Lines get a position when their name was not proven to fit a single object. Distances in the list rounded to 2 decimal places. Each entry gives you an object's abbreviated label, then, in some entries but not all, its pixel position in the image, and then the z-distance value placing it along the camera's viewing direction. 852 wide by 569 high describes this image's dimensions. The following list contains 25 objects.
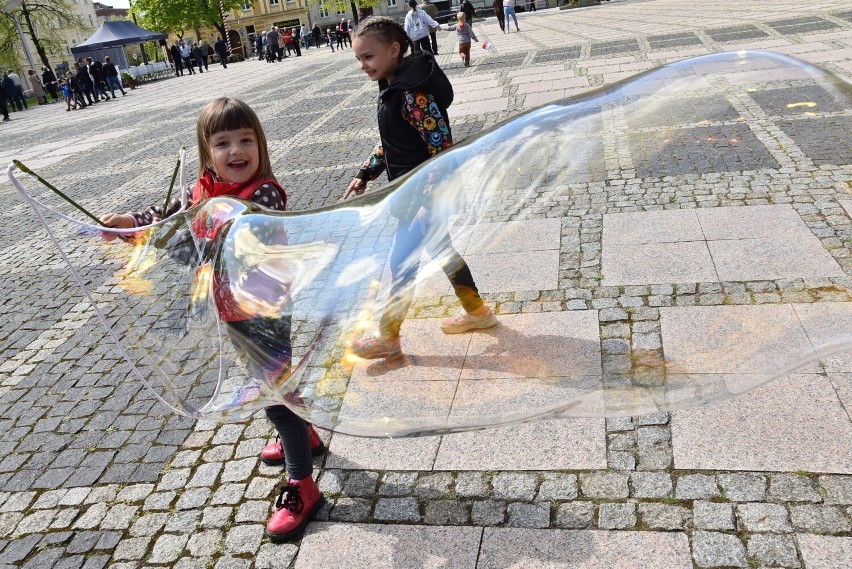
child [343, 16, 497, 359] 3.33
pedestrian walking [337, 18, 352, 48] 38.66
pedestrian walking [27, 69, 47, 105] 32.66
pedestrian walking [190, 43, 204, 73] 39.00
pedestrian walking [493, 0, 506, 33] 28.25
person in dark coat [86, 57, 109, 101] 28.20
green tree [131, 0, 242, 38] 60.50
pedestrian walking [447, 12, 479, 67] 16.41
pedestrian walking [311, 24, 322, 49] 50.04
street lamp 29.35
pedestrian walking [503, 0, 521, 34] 27.64
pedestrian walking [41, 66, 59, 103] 34.84
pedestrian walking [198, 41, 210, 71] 39.19
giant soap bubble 2.00
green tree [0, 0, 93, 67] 42.47
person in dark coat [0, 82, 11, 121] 25.45
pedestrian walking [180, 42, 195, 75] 38.03
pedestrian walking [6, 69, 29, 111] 29.31
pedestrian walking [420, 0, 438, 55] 20.33
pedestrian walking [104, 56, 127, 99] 29.19
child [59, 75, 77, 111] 26.53
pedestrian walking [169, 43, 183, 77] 38.22
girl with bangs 2.84
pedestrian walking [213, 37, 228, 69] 39.64
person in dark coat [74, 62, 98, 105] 26.54
